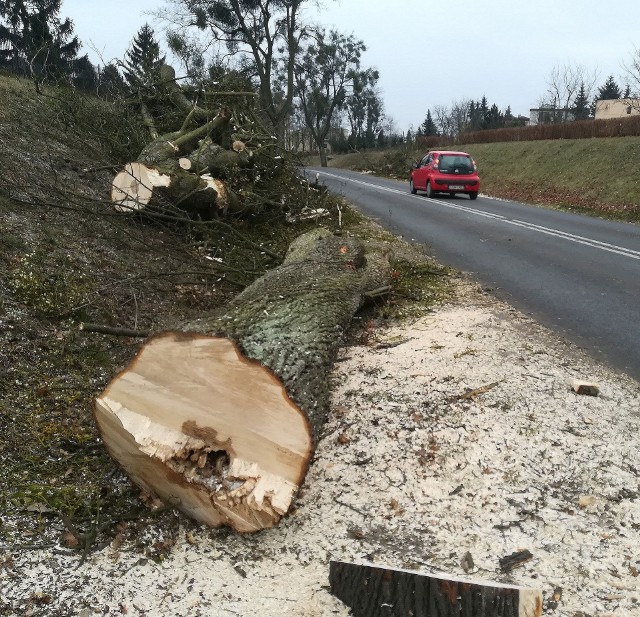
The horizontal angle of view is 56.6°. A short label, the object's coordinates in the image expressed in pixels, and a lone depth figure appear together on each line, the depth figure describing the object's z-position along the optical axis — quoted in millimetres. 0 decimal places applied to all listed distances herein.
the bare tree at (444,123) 80219
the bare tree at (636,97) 27680
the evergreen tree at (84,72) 13645
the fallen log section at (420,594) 2297
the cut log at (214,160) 8500
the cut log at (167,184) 7445
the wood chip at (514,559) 2791
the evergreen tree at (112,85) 11734
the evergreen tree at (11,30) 30297
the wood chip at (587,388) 4180
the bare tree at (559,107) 58247
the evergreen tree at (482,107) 68969
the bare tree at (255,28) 30938
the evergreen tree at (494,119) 52688
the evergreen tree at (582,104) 58344
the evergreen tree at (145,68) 11562
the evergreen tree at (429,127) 67312
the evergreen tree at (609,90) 67575
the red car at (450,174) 18391
